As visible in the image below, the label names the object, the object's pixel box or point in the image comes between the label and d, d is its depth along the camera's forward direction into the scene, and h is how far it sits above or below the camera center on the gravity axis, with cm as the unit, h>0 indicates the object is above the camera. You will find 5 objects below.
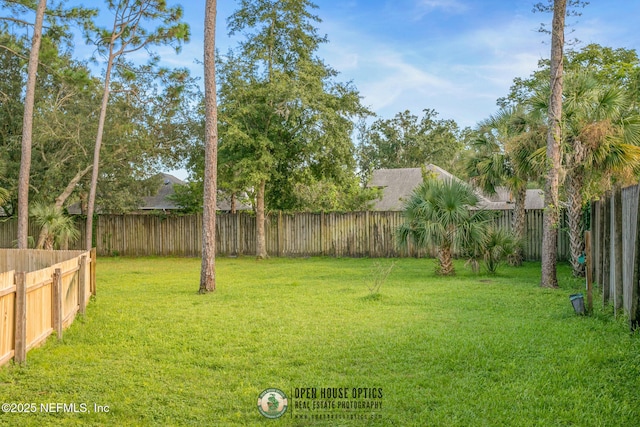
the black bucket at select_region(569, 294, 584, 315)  765 -126
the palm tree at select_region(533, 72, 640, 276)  1200 +163
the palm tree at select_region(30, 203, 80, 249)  1917 -14
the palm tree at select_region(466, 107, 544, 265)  1558 +157
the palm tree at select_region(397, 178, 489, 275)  1291 -10
